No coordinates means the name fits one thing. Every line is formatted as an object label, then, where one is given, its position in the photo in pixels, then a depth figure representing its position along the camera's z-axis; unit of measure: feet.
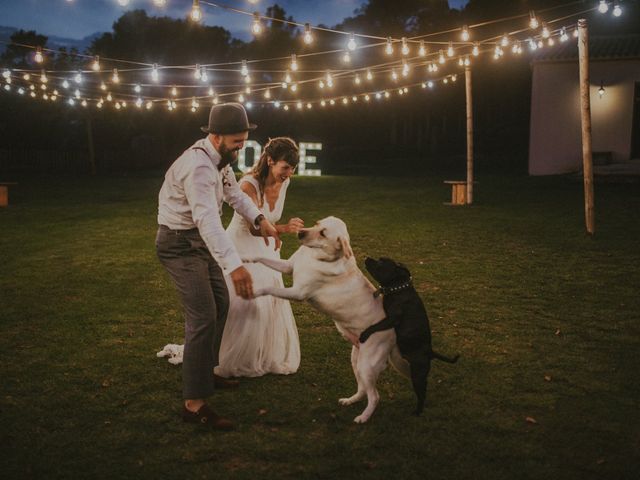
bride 15.44
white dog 12.95
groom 12.12
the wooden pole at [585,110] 35.99
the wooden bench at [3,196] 52.13
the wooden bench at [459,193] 52.65
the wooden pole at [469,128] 49.59
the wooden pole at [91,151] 95.91
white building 77.15
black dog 12.82
